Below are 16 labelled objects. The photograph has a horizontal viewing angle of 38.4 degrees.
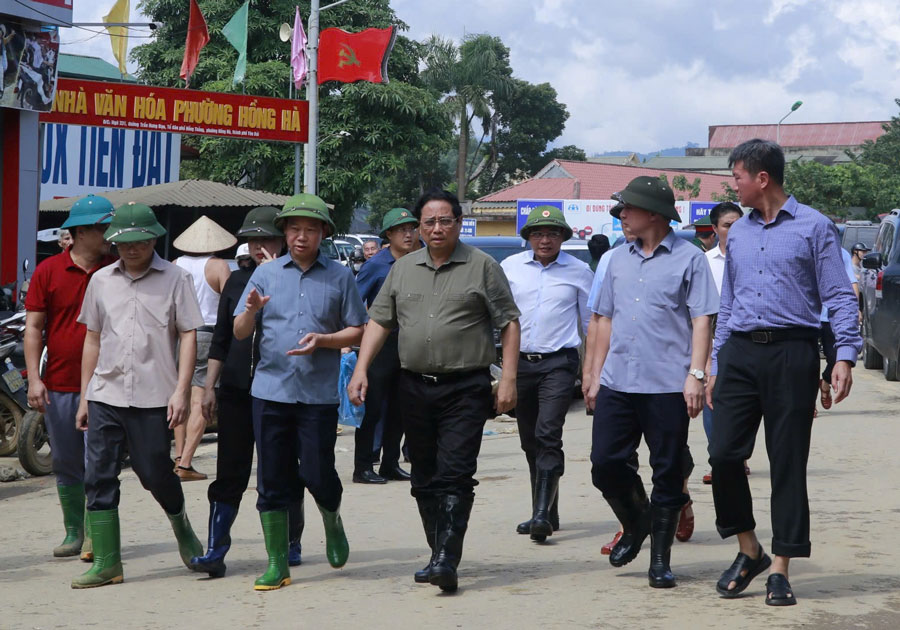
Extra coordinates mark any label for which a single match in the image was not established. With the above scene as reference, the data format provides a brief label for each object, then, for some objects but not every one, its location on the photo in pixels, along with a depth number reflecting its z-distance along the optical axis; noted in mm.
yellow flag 22844
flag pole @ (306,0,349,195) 24031
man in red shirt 6566
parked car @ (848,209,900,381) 15375
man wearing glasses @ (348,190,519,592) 5922
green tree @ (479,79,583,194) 65625
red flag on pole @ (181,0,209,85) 22772
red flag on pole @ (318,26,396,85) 25438
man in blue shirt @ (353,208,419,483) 9258
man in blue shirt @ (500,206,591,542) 7160
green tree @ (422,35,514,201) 57656
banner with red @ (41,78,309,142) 19422
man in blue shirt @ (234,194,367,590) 5984
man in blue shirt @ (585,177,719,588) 5914
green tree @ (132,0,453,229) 36781
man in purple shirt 5441
